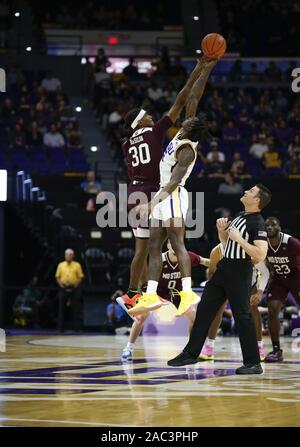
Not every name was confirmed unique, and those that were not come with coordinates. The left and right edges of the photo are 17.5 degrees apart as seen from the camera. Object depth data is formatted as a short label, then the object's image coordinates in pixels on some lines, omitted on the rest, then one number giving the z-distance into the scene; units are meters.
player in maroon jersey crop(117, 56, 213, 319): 10.13
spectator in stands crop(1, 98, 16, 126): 26.17
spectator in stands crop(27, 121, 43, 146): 25.20
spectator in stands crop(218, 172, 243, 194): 21.95
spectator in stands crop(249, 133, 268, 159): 25.74
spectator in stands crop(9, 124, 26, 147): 24.81
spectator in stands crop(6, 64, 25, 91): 28.11
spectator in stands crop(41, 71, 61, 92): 29.11
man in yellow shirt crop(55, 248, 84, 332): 19.81
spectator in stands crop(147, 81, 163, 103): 28.30
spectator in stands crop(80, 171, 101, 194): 22.10
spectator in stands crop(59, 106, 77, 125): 26.57
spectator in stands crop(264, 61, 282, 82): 31.27
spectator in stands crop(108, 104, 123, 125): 27.02
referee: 9.37
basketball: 9.96
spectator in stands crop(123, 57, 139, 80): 30.36
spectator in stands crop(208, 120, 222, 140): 25.19
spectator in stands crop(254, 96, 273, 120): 28.42
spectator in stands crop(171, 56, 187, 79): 30.07
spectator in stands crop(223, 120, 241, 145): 26.50
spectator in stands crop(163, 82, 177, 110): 27.94
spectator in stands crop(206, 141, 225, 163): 24.09
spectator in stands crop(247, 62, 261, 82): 31.36
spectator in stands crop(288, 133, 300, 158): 25.14
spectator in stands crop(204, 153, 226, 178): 23.08
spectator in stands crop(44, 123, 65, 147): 25.11
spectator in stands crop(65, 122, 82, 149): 25.38
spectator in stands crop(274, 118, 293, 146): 26.91
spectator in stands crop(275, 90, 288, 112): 29.20
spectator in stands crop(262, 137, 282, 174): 24.95
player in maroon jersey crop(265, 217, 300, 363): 12.23
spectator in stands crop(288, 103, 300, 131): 27.73
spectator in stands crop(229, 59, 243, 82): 31.28
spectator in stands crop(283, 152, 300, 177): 24.21
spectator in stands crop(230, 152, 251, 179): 23.44
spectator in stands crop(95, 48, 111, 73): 30.03
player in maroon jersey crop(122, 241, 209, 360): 12.37
